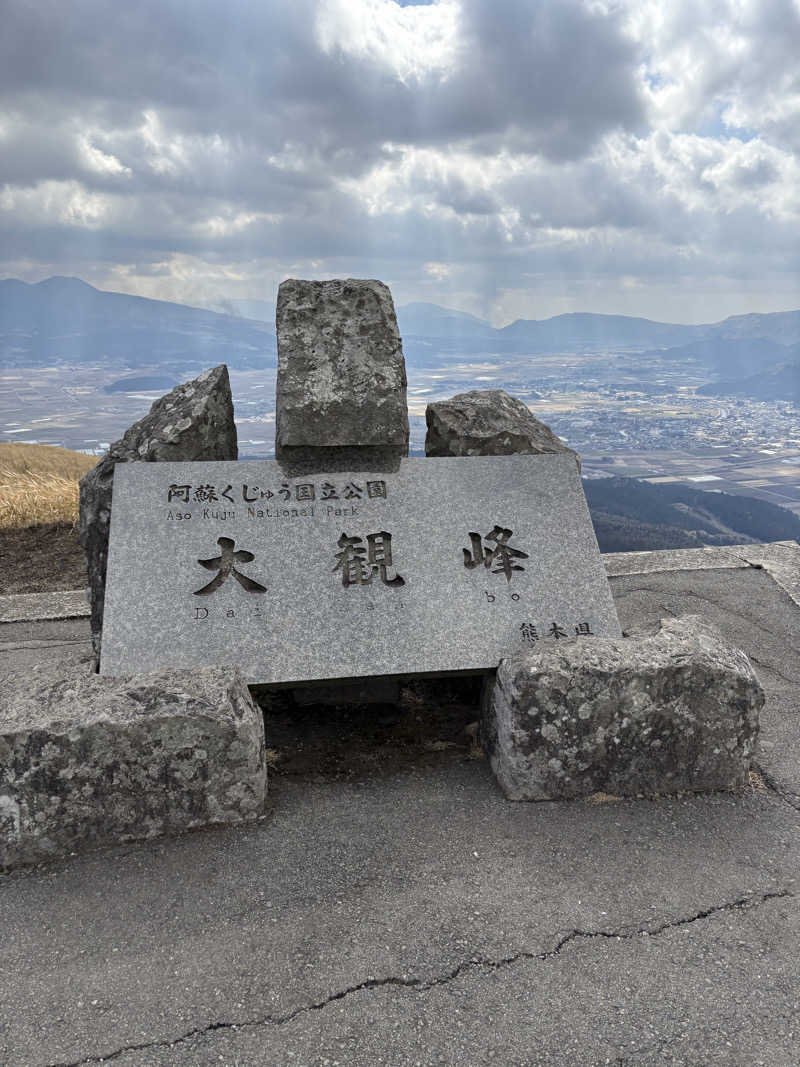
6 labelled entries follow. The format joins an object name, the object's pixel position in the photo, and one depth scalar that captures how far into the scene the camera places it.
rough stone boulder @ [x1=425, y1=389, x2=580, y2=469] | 4.25
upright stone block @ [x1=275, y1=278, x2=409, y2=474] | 3.65
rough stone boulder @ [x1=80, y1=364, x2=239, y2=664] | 3.86
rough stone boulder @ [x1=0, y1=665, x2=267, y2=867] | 2.64
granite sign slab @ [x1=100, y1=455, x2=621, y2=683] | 3.23
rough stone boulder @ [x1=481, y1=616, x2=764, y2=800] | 2.94
